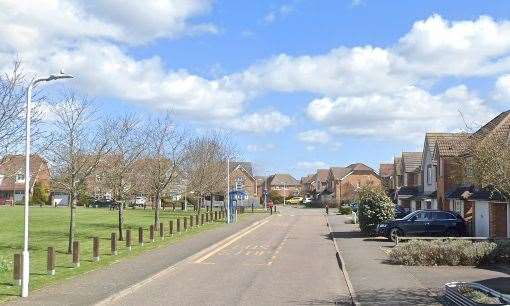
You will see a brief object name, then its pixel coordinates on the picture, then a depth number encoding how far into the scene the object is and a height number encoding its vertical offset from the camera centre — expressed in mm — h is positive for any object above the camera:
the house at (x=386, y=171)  120375 +4464
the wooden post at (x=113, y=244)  24492 -1948
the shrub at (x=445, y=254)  21516 -2026
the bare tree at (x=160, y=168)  41622 +1703
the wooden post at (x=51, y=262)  18062 -1955
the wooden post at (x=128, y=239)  26594 -1920
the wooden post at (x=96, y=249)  22241 -1939
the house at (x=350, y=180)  110625 +2281
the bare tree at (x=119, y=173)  32812 +1056
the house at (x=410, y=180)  58053 +1400
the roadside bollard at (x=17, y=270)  15828 -1941
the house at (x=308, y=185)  156662 +2025
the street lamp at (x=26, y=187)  14797 +138
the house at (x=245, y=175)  110675 +3108
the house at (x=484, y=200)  18469 -310
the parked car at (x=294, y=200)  133625 -1456
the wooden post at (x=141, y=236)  29188 -1971
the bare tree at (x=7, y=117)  17312 +2058
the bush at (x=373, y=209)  35875 -886
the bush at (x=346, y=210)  73375 -1918
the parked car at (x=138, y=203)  88175 -1447
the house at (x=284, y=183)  159225 +2443
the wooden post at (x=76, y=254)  20438 -1963
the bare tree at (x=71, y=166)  26781 +1156
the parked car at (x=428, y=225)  32688 -1608
